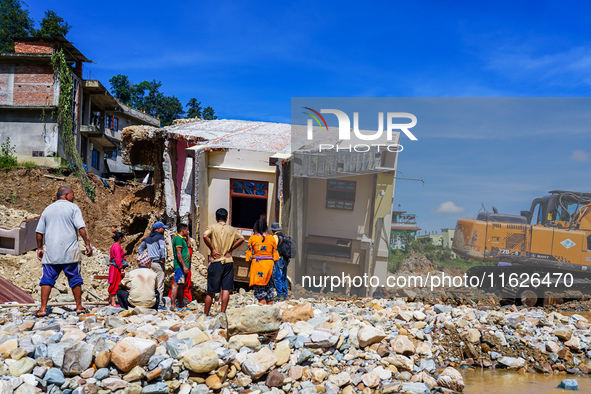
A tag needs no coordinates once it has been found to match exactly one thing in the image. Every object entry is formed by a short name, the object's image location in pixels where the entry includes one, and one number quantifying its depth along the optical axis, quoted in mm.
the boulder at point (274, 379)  4789
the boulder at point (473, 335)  6831
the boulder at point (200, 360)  4730
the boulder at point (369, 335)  5603
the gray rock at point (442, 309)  7559
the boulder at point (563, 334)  7137
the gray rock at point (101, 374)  4441
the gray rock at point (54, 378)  4305
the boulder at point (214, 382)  4664
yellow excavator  12070
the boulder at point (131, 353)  4491
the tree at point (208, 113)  50109
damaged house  10641
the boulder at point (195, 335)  5098
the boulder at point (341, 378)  4969
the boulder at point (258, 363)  4809
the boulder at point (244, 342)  5086
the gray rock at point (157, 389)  4441
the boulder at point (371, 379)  5031
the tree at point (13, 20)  32491
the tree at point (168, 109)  48984
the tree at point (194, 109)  50219
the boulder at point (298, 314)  6230
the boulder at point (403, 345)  5727
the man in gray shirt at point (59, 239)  5578
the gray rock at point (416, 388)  4910
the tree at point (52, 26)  32406
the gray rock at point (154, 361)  4605
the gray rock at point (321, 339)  5410
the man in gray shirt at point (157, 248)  7125
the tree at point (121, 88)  44562
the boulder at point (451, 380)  5312
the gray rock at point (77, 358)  4465
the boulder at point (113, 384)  4336
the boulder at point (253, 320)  5344
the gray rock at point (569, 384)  5711
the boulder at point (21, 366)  4285
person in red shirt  6684
